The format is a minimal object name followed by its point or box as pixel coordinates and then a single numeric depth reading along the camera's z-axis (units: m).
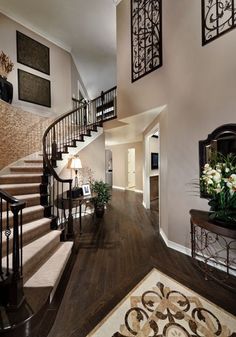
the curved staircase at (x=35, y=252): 1.45
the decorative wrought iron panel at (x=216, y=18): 2.17
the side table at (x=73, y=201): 3.52
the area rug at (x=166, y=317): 1.45
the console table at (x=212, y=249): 2.05
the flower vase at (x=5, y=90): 3.49
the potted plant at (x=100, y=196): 4.38
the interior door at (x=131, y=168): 8.64
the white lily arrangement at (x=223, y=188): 1.89
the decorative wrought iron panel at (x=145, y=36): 3.18
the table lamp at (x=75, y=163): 3.92
